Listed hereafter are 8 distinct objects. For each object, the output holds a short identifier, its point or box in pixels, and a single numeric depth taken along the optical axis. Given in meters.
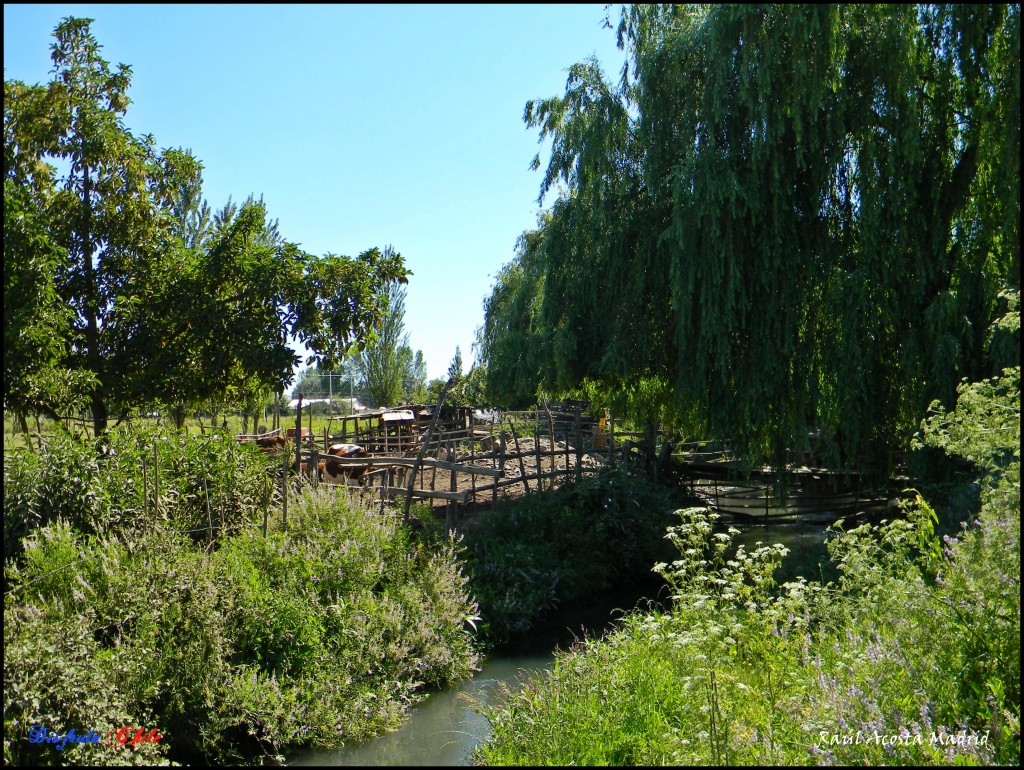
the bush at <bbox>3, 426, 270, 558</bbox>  6.81
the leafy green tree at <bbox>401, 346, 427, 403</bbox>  32.56
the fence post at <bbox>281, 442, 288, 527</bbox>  8.16
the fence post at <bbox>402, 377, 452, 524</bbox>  10.19
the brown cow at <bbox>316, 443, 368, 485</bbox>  12.25
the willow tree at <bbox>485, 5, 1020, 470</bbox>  8.95
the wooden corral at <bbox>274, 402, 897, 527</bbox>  11.06
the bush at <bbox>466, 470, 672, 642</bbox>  9.73
